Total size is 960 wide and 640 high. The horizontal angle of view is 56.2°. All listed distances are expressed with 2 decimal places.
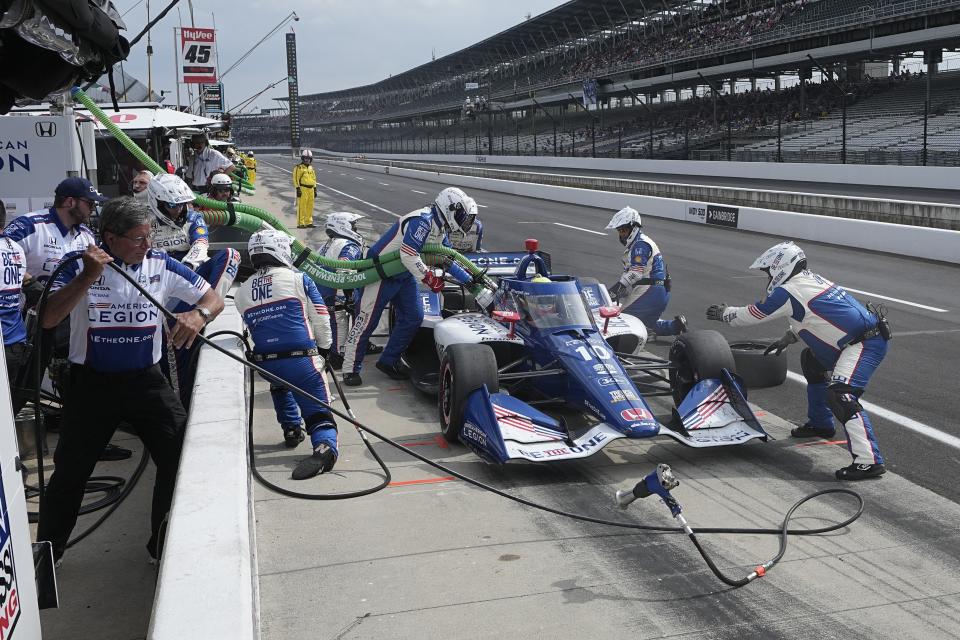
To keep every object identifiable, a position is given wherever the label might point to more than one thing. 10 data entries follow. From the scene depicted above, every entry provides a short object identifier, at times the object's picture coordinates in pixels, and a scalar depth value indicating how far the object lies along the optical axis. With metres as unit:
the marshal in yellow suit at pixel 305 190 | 23.64
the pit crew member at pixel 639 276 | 10.02
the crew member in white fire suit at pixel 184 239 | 7.14
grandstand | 37.50
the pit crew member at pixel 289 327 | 6.28
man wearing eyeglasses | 4.58
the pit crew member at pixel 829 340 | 5.96
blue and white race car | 6.09
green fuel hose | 8.84
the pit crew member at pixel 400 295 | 8.73
